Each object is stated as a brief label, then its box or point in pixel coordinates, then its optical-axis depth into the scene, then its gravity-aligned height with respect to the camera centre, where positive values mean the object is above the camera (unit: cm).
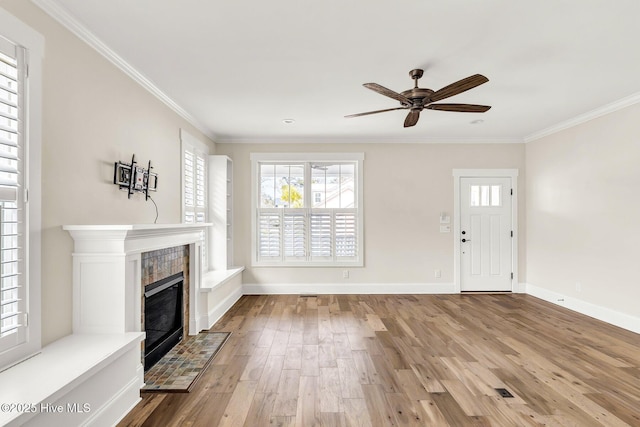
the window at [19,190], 170 +12
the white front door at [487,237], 547 -39
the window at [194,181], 412 +44
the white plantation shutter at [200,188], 458 +36
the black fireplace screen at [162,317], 272 -96
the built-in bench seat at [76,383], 145 -83
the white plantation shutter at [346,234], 549 -35
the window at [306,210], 546 +5
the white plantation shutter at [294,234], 548 -35
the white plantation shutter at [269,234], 549 -35
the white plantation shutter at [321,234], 549 -35
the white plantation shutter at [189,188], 415 +32
